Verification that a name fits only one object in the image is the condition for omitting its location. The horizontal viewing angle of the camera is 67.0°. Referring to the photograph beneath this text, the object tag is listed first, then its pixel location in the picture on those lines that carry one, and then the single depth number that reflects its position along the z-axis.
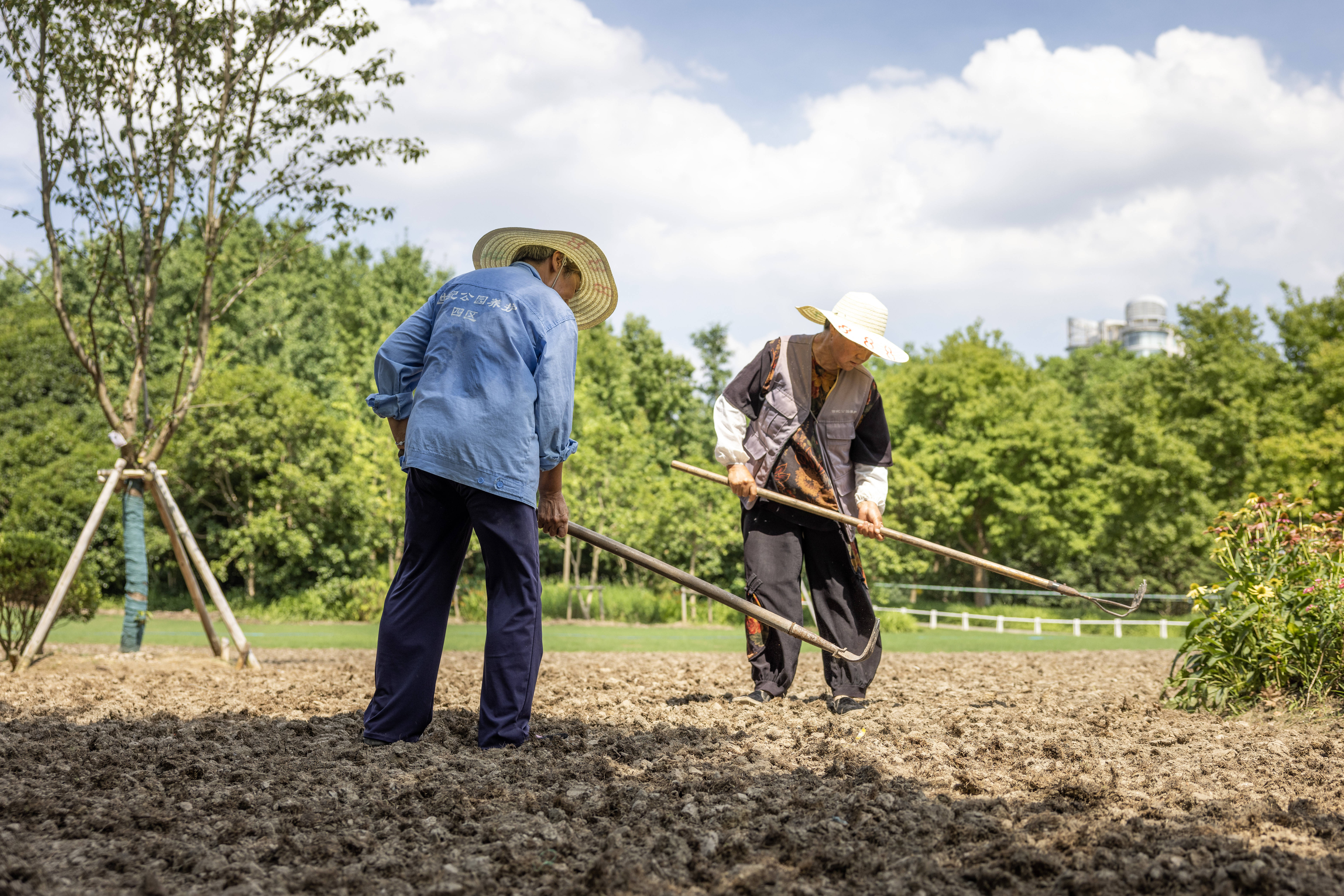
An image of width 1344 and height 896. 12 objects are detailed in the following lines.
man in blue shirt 3.83
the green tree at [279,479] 29.39
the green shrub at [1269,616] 5.10
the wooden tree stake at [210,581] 7.52
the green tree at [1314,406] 25.66
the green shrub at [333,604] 25.09
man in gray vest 5.25
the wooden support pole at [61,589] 7.00
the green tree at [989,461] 34.38
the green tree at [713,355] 40.19
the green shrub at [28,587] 7.22
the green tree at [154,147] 7.91
